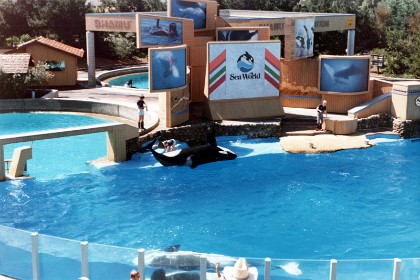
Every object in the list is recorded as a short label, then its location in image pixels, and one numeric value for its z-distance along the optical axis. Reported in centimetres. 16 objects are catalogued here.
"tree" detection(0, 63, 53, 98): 3403
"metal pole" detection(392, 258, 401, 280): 1016
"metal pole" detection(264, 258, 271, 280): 1009
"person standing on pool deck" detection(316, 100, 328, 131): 2809
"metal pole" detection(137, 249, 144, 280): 1019
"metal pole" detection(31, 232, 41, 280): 1065
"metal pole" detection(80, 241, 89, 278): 1039
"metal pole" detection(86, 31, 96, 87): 3725
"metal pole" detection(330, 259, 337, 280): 1001
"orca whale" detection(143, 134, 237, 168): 2362
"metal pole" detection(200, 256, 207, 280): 1020
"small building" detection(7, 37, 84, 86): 3850
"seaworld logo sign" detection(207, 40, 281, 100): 2823
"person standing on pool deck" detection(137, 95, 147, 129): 2598
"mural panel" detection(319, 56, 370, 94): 3024
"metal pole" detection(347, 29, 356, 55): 4107
